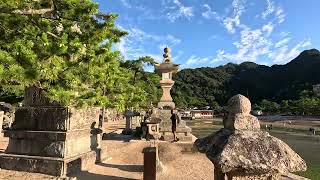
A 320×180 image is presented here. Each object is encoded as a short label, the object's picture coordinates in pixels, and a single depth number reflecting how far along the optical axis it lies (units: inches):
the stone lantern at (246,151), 100.3
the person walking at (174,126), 402.9
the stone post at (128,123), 539.3
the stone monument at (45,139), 224.2
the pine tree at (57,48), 150.9
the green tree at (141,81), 554.6
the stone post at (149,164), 213.8
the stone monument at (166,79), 484.8
